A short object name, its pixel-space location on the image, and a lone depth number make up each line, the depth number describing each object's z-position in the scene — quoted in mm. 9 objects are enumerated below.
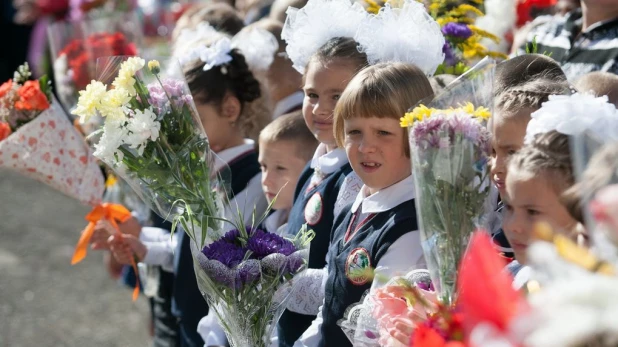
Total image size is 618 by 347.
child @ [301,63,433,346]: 5230
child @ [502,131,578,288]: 3980
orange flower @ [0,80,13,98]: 8258
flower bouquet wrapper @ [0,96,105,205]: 8133
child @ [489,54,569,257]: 5156
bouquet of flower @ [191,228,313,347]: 5203
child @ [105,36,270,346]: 7895
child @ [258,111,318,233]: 7246
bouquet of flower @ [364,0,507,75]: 7312
